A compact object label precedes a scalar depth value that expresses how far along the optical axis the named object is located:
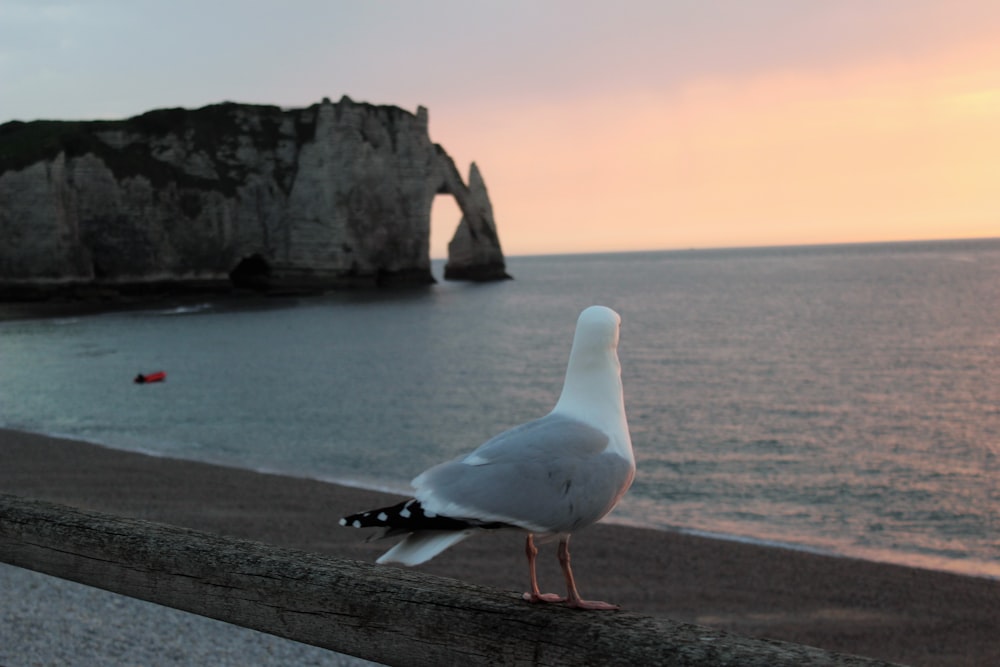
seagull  1.76
